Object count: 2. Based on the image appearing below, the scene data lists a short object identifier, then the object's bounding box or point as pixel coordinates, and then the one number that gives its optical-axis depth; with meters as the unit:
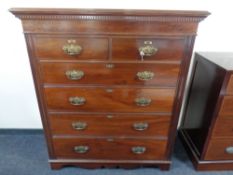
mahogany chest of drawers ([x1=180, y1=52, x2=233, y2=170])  1.21
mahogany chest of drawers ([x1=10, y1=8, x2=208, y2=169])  1.01
